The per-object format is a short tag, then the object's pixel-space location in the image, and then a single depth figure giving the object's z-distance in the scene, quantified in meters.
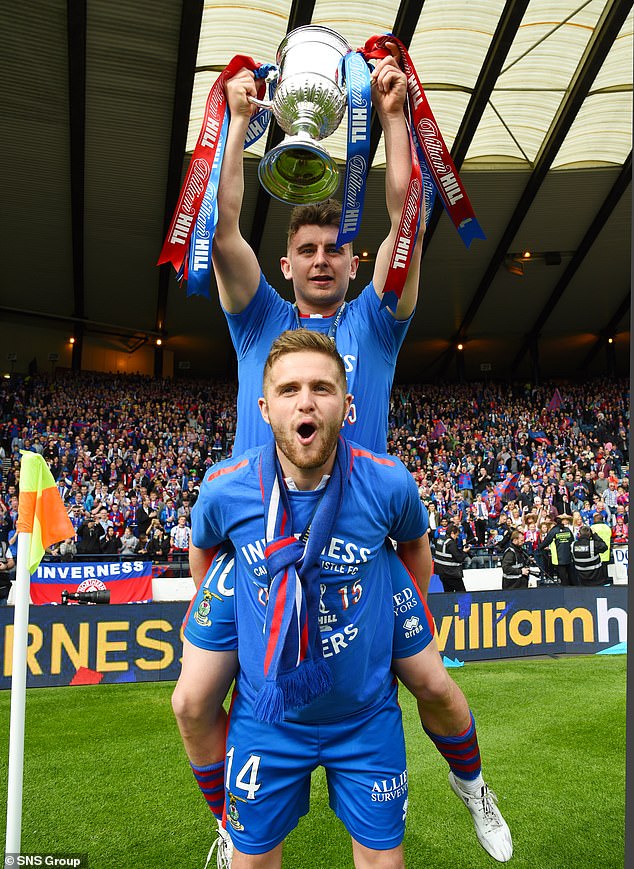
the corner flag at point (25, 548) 3.11
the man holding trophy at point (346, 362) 2.69
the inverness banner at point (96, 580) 10.29
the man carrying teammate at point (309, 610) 2.27
